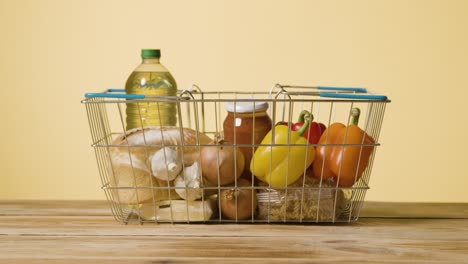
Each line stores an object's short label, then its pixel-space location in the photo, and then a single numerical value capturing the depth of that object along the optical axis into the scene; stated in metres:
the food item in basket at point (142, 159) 0.97
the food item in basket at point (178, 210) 0.99
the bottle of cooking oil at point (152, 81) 1.18
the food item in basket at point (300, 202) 0.98
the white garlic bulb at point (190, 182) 0.96
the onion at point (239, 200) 0.98
